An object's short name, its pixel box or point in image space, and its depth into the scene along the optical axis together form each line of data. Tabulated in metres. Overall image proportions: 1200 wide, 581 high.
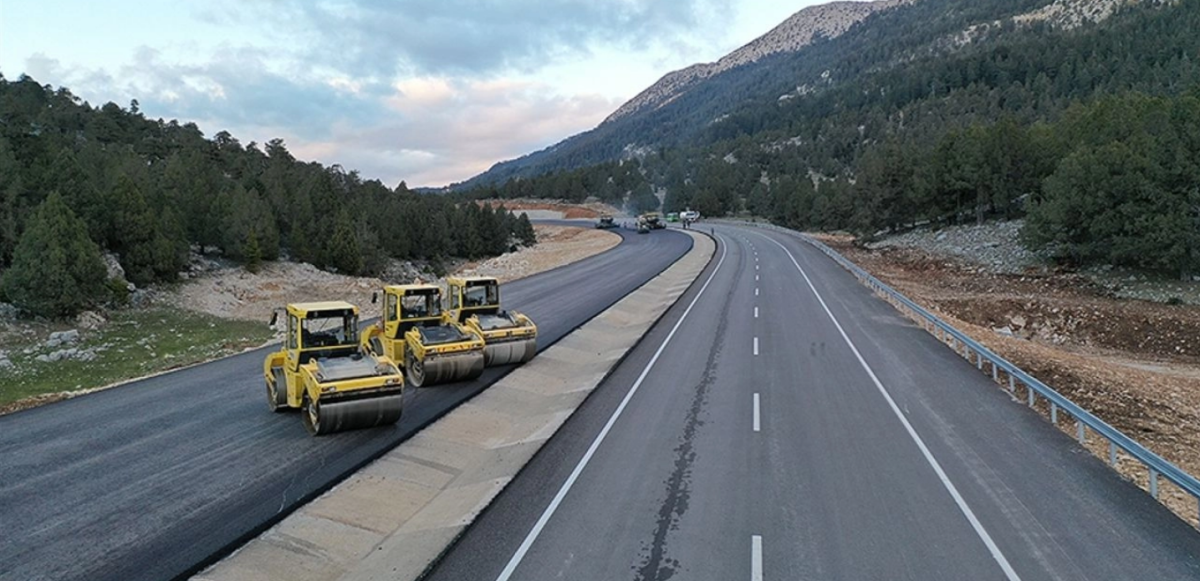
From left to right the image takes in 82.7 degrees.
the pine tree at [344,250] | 54.06
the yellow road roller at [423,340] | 16.97
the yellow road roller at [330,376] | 13.01
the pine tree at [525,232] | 89.75
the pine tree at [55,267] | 26.42
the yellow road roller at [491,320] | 19.05
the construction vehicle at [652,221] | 85.69
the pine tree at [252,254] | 46.03
